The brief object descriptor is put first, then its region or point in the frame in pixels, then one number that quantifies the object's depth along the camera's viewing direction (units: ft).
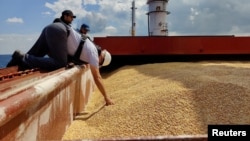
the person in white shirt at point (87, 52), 6.89
